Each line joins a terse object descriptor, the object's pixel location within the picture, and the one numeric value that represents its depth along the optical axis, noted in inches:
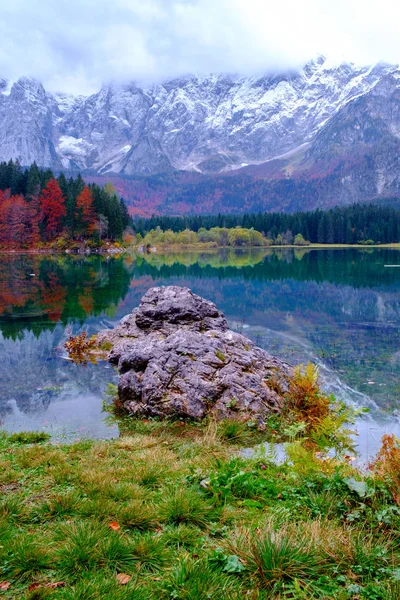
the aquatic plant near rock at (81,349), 677.9
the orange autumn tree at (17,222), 3816.4
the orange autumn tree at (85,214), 4042.8
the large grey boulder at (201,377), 429.4
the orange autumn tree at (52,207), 3971.5
